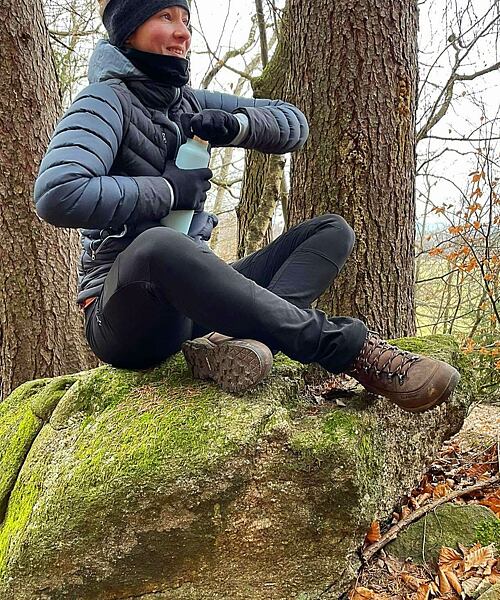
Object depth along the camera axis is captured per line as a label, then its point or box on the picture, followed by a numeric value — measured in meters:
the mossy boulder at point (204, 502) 2.21
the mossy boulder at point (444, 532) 2.72
